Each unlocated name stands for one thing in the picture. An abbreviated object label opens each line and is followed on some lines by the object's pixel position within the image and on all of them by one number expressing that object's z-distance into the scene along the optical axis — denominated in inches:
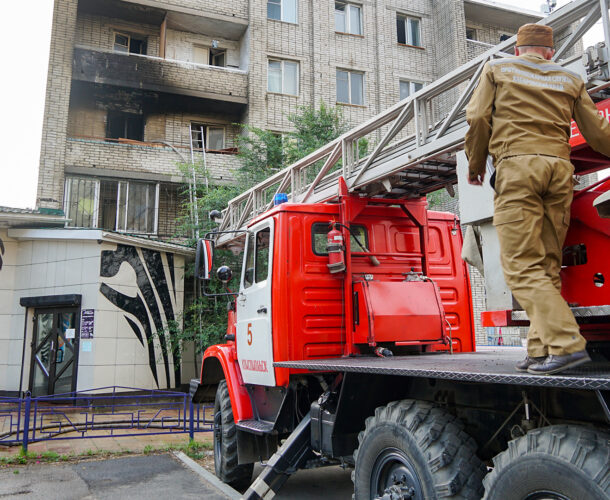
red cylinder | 212.8
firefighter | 110.4
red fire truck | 110.7
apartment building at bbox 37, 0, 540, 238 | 674.8
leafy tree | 562.6
